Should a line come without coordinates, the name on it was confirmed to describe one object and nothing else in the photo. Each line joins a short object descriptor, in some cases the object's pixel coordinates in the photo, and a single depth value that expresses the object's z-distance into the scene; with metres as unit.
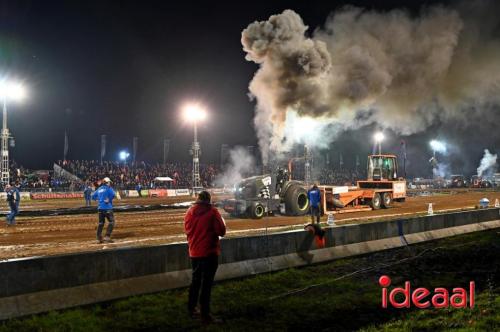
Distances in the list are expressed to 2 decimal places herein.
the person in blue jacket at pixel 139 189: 40.50
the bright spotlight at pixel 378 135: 40.54
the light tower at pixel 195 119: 39.06
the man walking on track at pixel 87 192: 26.86
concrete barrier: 5.91
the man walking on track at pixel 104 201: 12.35
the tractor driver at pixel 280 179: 20.18
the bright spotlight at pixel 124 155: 58.41
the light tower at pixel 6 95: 31.48
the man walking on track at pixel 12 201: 16.73
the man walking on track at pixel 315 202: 16.83
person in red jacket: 6.08
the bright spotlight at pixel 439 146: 76.38
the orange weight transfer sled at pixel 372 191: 21.75
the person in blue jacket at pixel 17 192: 16.78
